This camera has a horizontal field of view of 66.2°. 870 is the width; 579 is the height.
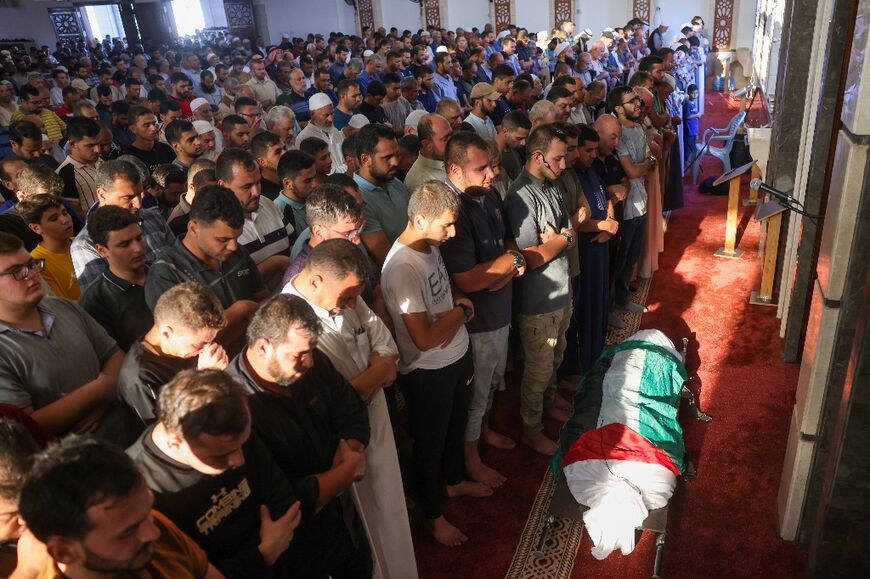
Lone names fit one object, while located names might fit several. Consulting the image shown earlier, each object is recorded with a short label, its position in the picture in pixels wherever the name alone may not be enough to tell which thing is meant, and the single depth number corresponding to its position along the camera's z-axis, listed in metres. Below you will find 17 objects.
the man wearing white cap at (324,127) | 5.88
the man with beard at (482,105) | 5.97
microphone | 3.52
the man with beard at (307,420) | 1.97
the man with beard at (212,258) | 2.63
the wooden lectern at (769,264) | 4.94
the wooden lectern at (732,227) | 5.94
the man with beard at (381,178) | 3.72
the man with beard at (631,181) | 4.98
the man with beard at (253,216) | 3.33
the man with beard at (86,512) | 1.32
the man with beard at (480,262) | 3.12
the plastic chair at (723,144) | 8.06
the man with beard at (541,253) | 3.48
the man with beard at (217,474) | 1.63
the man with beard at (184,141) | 4.80
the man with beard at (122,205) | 3.01
